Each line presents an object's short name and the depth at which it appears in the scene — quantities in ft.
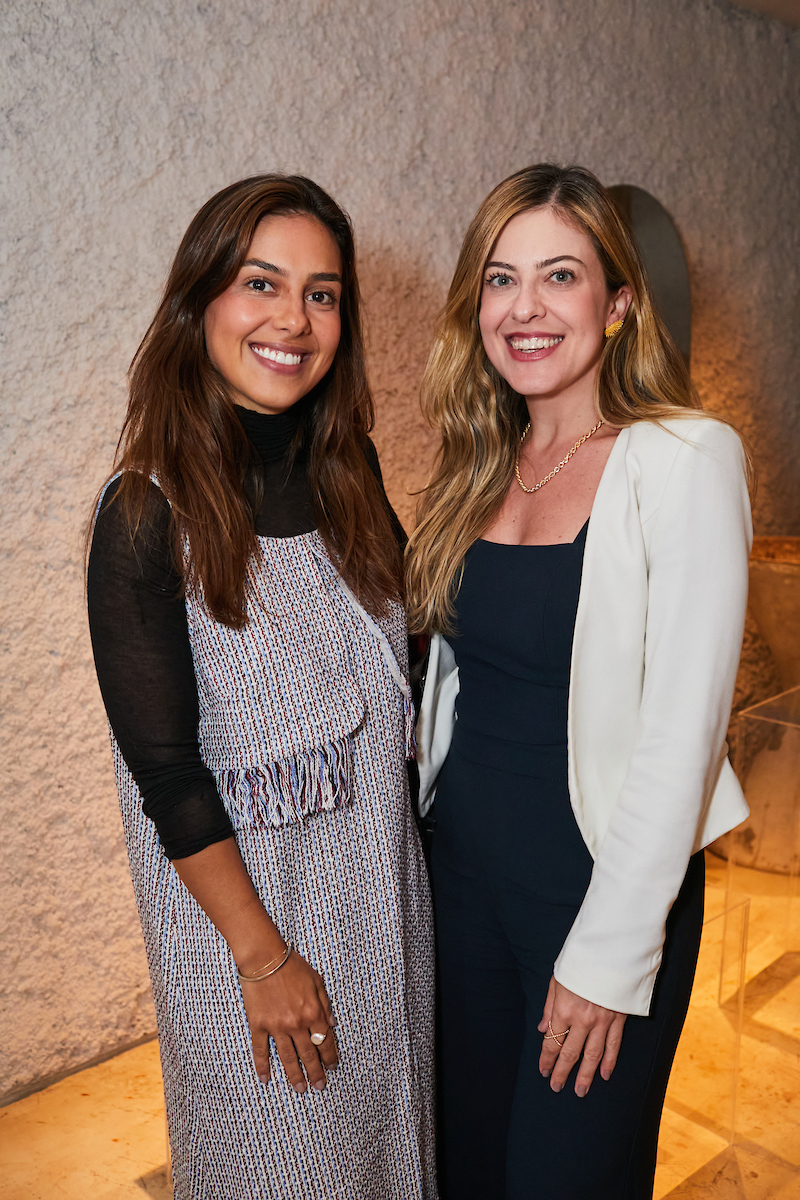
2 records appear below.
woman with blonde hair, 4.16
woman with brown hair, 4.10
